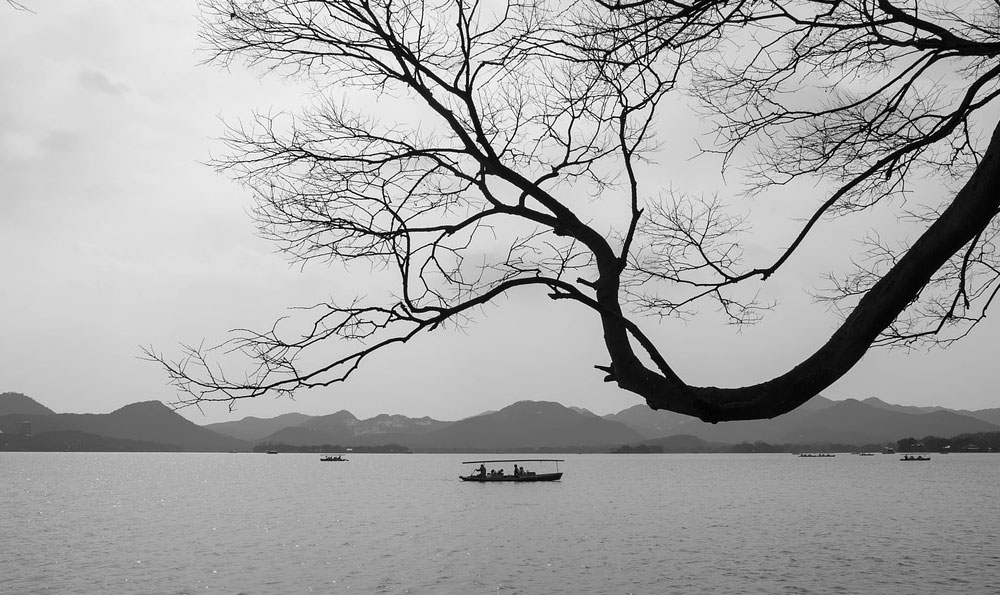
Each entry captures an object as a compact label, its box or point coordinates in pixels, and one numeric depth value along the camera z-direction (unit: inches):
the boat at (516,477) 4938.5
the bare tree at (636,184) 170.7
